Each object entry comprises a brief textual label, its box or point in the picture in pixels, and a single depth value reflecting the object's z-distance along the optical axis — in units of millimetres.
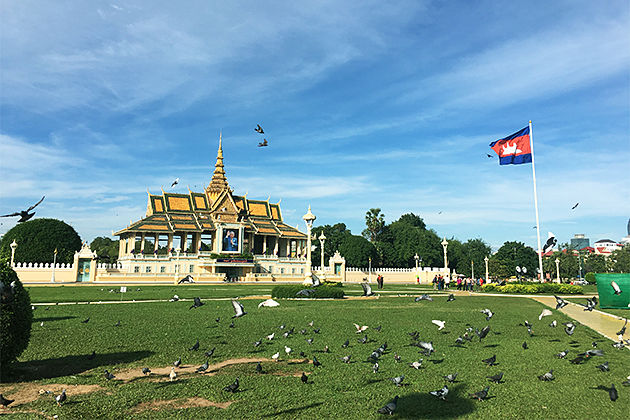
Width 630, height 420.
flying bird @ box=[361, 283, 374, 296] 14773
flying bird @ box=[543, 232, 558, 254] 31875
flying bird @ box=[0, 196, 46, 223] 8309
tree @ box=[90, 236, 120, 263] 94188
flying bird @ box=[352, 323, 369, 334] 11961
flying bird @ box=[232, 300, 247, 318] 10087
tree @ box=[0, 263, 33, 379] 7230
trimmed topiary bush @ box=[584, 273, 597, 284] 76912
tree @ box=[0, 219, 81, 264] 65812
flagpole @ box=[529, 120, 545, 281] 33594
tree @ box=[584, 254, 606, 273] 103875
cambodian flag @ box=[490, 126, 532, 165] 33812
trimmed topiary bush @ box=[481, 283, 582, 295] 35312
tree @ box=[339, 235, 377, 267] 84188
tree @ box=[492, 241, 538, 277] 91188
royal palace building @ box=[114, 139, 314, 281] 68062
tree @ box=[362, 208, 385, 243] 97062
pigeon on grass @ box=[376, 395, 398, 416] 5671
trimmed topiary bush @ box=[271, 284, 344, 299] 28000
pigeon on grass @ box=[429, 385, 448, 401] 6355
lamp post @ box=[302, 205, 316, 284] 32562
